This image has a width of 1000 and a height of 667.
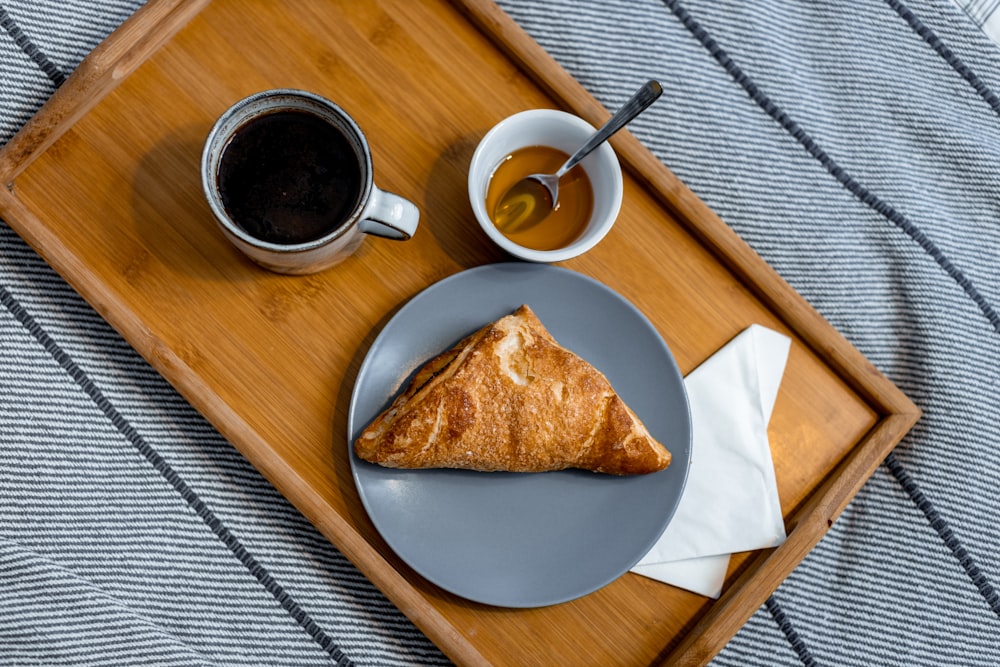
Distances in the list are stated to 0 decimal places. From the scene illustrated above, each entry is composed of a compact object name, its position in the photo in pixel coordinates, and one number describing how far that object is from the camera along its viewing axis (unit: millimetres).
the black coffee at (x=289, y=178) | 785
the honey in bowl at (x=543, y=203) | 886
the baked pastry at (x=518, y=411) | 834
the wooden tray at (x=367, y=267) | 845
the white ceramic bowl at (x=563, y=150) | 832
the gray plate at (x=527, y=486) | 841
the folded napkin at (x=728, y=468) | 899
